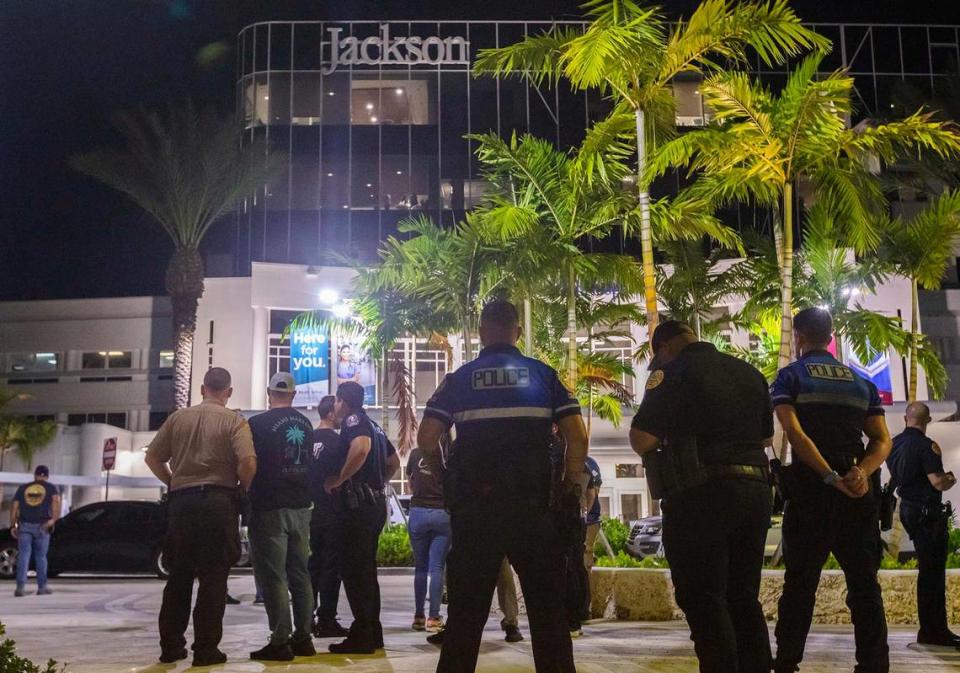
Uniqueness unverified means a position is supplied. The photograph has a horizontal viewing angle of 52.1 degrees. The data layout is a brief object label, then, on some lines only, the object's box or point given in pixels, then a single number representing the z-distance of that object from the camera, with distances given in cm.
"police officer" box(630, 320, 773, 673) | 432
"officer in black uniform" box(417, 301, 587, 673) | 418
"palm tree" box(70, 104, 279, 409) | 2986
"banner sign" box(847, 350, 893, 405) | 2692
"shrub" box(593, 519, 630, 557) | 1425
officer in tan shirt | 624
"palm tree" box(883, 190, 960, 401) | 1402
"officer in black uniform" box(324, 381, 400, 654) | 667
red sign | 2203
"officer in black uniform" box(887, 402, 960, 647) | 674
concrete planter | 884
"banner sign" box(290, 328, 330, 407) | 2805
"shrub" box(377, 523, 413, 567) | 1894
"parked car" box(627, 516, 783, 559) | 1906
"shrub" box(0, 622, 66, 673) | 370
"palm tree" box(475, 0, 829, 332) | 1163
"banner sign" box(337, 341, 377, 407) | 2780
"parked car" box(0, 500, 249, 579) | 1725
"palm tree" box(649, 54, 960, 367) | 1127
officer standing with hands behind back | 504
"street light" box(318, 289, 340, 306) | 2475
